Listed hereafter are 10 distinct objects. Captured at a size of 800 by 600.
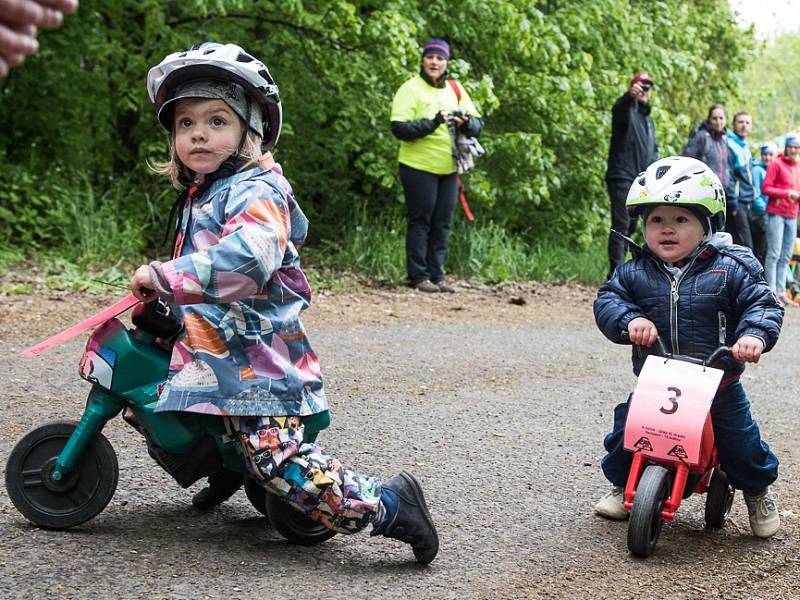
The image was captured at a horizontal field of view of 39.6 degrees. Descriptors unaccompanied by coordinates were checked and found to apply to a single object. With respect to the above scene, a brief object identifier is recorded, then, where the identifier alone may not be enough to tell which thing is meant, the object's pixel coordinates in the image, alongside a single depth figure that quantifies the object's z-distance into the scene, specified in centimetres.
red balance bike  381
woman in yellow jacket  1055
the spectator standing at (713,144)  1230
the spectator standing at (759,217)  1355
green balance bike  345
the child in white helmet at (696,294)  401
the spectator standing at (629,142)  1166
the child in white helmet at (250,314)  333
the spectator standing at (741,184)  1279
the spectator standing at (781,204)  1313
